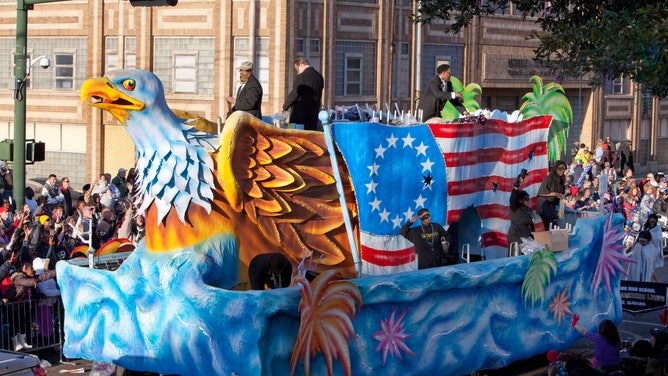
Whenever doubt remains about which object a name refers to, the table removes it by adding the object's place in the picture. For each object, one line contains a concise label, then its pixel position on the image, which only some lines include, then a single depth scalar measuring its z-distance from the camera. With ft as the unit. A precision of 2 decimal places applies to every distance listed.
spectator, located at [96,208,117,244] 61.11
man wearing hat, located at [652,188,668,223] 91.83
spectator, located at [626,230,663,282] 68.59
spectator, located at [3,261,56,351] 48.47
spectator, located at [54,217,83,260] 54.95
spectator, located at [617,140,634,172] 133.80
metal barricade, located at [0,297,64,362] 48.75
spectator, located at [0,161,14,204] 83.55
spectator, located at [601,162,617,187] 103.82
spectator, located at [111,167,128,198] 80.24
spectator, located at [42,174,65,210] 77.87
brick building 105.70
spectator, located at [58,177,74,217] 77.82
